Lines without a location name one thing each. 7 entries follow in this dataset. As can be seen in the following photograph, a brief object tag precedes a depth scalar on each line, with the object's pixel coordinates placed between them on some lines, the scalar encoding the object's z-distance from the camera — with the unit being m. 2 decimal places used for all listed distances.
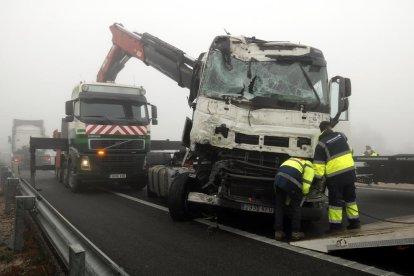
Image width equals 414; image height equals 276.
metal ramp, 4.07
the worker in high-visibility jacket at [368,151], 13.80
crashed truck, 6.01
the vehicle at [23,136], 25.86
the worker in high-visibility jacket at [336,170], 5.74
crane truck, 10.46
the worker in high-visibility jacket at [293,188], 5.41
